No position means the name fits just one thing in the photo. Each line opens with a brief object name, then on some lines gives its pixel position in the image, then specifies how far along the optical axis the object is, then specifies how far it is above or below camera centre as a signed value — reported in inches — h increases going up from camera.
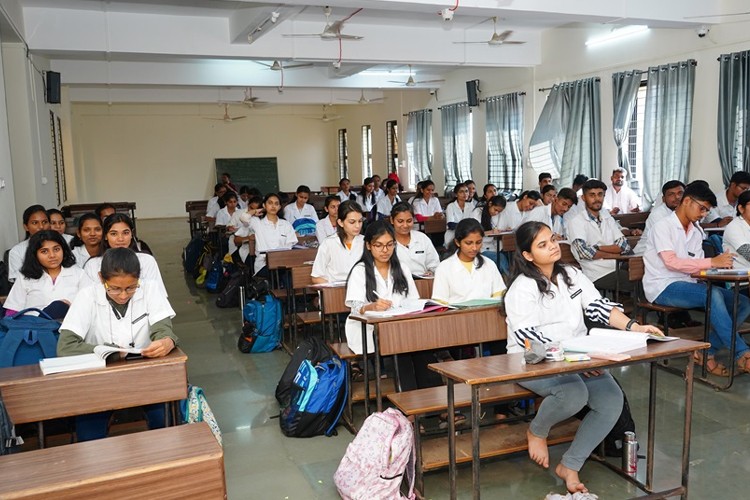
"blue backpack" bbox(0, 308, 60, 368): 110.1 -24.8
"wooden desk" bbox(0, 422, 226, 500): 66.3 -29.2
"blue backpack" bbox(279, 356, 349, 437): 134.6 -44.4
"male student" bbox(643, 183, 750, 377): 164.7 -26.1
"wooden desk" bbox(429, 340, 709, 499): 89.1 -27.1
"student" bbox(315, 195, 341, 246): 258.2 -17.6
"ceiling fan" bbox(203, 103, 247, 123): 718.8 +76.4
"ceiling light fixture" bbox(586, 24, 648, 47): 319.9 +68.1
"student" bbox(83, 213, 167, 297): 155.5 -12.7
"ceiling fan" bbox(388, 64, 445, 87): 497.5 +73.0
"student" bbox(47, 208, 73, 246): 196.2 -8.9
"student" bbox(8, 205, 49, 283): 178.4 -9.5
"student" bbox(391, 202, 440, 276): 179.0 -18.8
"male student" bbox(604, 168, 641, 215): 322.1 -13.0
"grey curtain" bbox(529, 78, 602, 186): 352.5 +21.7
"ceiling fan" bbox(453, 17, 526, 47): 308.3 +63.5
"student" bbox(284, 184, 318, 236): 331.9 -13.8
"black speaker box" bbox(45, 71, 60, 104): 345.7 +54.7
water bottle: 112.4 -48.2
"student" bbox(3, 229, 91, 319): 146.9 -19.7
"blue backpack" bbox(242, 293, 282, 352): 200.4 -42.1
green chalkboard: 771.4 +14.1
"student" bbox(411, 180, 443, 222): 375.2 -14.1
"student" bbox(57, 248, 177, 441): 107.4 -21.5
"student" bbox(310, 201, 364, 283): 185.2 -19.2
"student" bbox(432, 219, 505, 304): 146.4 -22.3
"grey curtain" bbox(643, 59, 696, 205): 294.0 +20.0
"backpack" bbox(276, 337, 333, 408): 139.5 -37.0
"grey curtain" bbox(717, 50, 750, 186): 266.1 +21.8
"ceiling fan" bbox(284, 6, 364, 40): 274.1 +61.9
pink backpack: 104.3 -44.5
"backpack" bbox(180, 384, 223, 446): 118.3 -40.2
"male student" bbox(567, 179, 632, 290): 201.8 -22.2
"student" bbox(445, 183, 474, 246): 322.3 -16.7
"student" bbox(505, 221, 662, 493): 105.5 -25.5
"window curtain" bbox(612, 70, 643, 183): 323.3 +32.7
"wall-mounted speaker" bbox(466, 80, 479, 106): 457.1 +57.5
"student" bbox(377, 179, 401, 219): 403.5 -12.7
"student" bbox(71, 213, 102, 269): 169.8 -11.4
